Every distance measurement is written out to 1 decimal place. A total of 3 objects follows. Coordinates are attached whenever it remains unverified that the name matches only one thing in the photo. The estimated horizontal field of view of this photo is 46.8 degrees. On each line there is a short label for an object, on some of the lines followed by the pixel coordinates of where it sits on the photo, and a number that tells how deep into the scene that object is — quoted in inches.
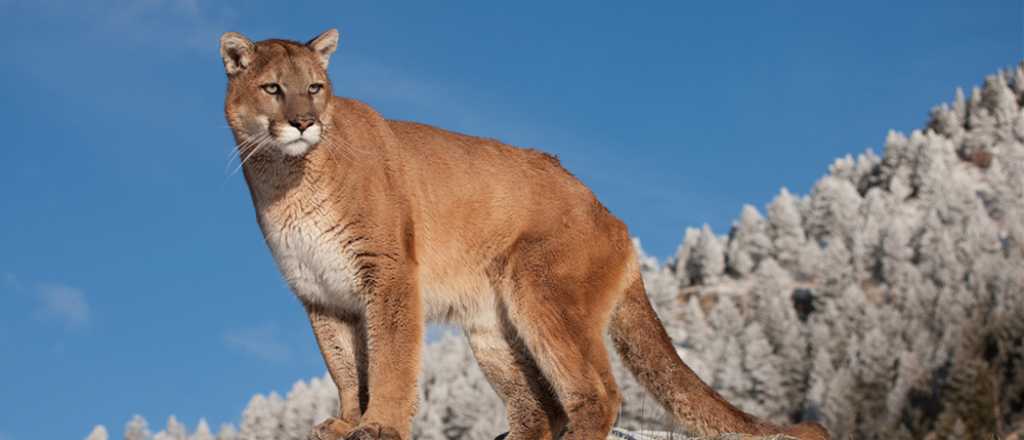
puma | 421.4
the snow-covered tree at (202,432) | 4859.7
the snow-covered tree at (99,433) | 4253.0
